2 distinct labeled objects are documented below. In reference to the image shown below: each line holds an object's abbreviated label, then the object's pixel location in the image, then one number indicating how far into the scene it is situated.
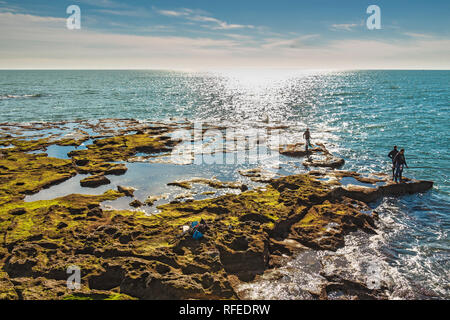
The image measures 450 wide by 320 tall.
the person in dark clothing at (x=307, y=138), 33.03
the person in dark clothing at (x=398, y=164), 22.48
